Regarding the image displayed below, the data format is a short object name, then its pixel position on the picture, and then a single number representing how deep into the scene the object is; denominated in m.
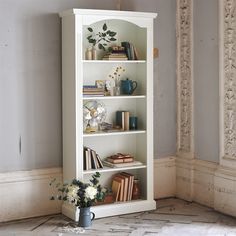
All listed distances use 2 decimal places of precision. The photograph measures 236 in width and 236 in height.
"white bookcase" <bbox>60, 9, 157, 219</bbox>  5.06
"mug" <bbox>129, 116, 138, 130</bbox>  5.59
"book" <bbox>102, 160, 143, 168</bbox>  5.36
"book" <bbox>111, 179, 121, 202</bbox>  5.46
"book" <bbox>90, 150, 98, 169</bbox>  5.27
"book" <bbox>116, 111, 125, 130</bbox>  5.53
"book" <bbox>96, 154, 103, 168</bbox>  5.32
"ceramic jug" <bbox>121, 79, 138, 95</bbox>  5.52
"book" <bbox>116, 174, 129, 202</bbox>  5.48
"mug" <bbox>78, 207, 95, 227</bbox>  4.86
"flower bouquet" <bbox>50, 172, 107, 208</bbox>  4.84
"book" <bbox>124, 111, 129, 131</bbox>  5.53
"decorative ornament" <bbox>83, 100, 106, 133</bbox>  5.31
